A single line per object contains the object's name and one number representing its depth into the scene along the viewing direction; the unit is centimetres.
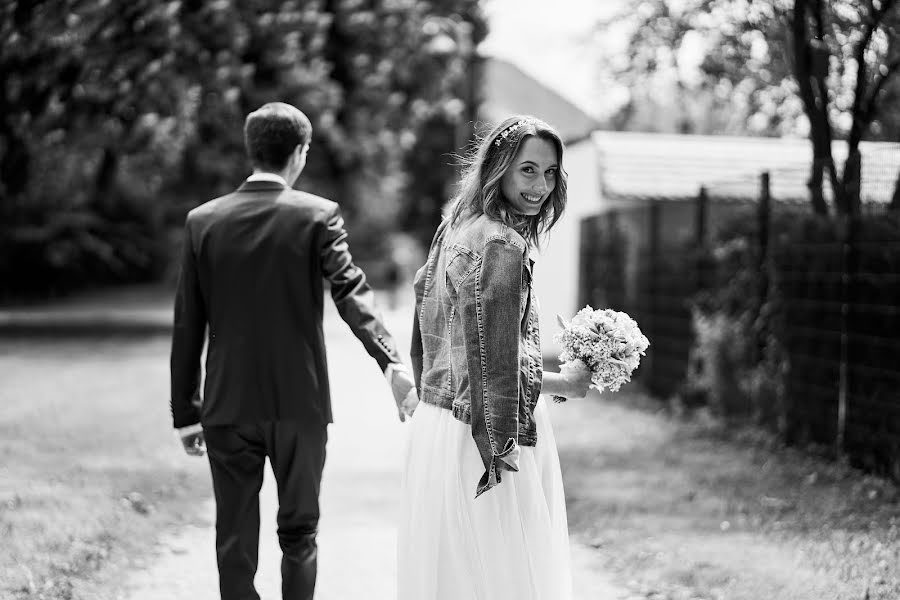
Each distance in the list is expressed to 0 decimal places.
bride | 344
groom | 399
